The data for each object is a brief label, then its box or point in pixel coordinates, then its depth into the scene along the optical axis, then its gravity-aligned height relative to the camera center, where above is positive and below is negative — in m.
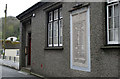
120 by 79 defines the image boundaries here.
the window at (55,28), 7.87 +0.87
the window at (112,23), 4.98 +0.70
